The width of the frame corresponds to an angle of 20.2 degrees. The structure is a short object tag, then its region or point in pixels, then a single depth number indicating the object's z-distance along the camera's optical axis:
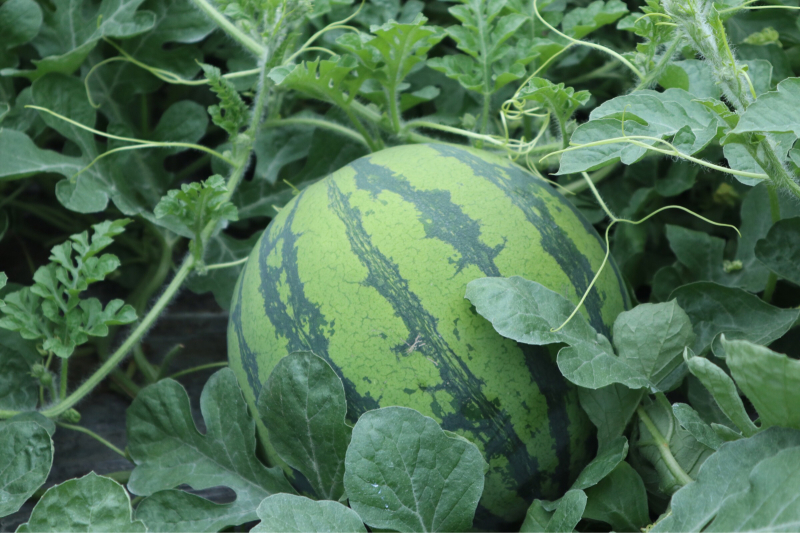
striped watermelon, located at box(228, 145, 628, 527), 1.22
